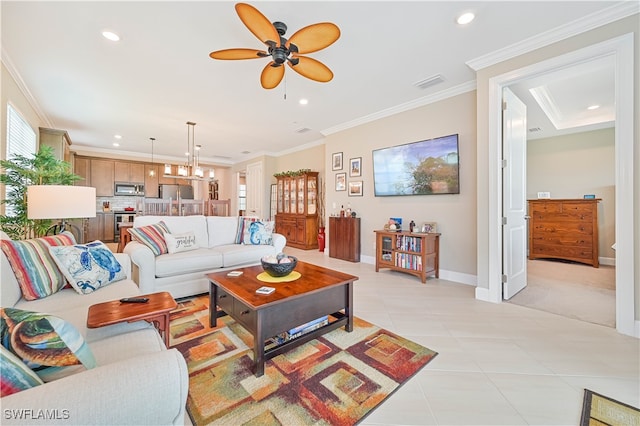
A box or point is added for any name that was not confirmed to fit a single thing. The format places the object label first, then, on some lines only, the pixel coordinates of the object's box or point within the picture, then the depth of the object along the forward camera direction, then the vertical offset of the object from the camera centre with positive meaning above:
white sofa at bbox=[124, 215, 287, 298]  2.69 -0.52
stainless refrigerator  8.08 +0.68
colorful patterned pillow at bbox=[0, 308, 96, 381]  0.77 -0.39
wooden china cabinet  6.33 +0.06
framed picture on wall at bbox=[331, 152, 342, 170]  5.38 +1.09
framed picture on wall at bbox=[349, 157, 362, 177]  4.99 +0.89
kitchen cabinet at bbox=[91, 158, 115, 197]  7.18 +1.02
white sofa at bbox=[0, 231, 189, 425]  0.62 -0.49
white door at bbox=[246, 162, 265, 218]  7.89 +0.71
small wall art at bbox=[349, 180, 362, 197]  5.03 +0.47
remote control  1.50 -0.51
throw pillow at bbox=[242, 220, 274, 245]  3.73 -0.31
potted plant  2.42 +0.32
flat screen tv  3.66 +0.69
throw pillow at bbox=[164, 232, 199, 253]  3.09 -0.36
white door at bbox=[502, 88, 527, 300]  2.95 +0.21
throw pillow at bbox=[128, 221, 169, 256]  2.94 -0.29
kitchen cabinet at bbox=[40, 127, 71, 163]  4.31 +1.24
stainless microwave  7.48 +0.71
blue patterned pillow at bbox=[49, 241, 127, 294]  1.82 -0.40
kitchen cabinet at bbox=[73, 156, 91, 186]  7.01 +1.20
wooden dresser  4.62 -0.34
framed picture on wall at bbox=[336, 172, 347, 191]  5.32 +0.64
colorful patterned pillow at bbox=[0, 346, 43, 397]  0.65 -0.43
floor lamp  2.09 +0.09
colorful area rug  1.36 -1.04
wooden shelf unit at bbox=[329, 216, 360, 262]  4.94 -0.51
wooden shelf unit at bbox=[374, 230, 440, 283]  3.65 -0.61
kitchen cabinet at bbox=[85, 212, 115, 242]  7.03 -0.42
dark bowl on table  2.11 -0.46
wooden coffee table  1.67 -0.67
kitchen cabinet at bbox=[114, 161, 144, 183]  7.48 +1.20
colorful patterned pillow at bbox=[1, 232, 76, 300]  1.65 -0.37
